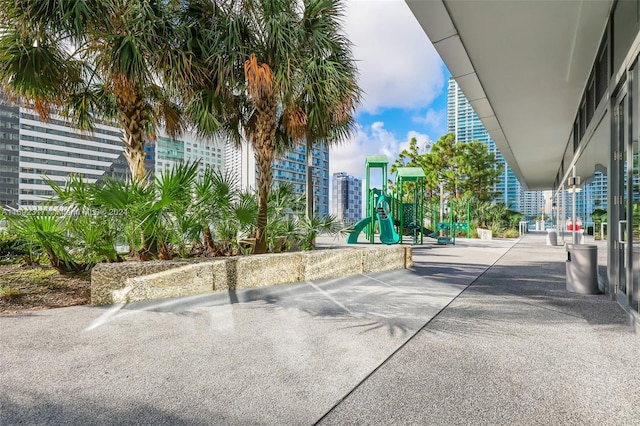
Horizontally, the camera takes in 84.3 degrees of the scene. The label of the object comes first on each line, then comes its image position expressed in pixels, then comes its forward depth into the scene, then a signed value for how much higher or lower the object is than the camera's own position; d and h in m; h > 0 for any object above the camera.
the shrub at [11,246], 6.16 -0.54
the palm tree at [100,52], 4.53 +2.32
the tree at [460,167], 24.33 +3.39
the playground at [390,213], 11.48 +0.11
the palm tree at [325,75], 5.93 +2.39
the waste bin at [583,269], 4.89 -0.75
